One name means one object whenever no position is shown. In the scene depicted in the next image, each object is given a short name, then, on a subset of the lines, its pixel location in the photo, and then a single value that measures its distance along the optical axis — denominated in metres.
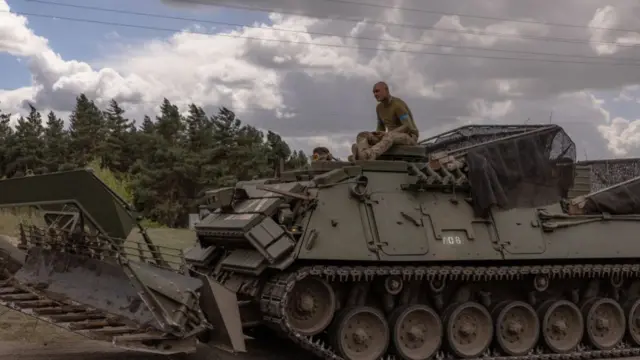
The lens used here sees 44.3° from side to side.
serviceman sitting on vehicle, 11.50
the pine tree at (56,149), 47.34
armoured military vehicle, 9.59
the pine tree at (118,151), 48.91
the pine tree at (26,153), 47.41
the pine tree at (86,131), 50.59
